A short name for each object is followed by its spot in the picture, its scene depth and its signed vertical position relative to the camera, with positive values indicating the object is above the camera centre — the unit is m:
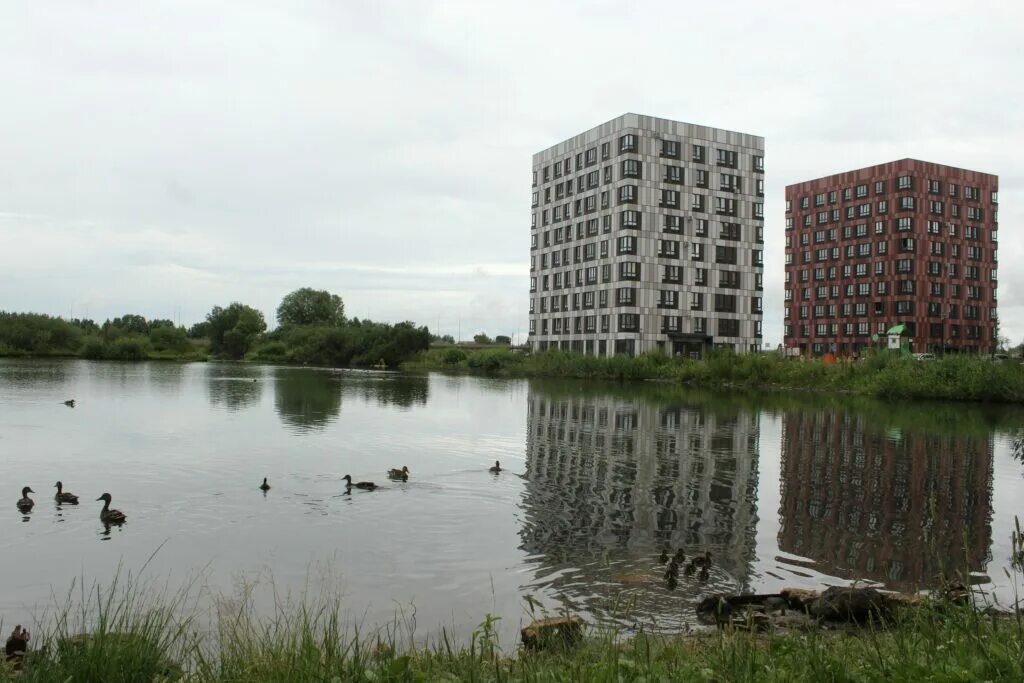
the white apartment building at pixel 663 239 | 108.44 +17.19
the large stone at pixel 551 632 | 9.04 -3.20
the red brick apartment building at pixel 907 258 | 125.31 +17.78
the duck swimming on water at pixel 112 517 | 16.73 -3.56
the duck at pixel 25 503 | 17.72 -3.51
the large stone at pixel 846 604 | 10.77 -3.31
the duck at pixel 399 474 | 22.83 -3.45
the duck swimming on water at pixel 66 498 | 18.38 -3.48
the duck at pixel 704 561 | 13.69 -3.47
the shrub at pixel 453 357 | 138.74 -0.18
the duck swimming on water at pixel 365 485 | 21.18 -3.52
